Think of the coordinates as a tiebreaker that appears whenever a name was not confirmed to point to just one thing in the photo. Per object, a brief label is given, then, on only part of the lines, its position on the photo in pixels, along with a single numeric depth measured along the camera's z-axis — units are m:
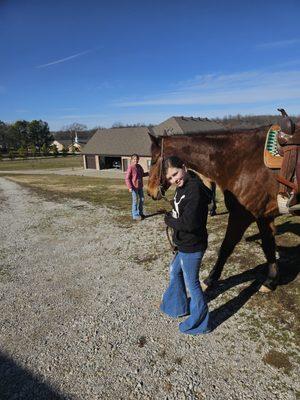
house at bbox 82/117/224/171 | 39.16
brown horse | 4.08
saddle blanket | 3.85
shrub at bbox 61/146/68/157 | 82.81
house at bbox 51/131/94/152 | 99.47
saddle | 3.74
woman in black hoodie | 3.27
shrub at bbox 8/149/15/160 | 73.28
